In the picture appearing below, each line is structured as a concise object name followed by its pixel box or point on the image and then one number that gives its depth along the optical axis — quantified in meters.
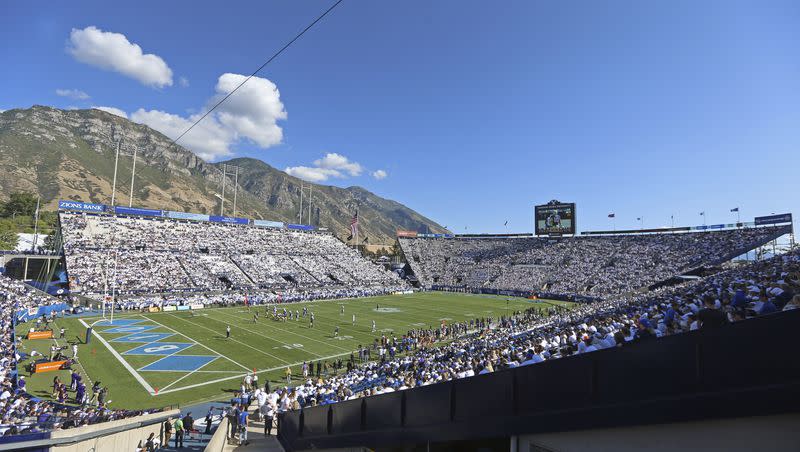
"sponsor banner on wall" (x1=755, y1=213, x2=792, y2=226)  59.08
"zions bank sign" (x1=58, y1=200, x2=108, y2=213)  55.76
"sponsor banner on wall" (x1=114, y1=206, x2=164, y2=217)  61.78
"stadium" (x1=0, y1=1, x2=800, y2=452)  2.85
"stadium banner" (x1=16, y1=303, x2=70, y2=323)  33.53
